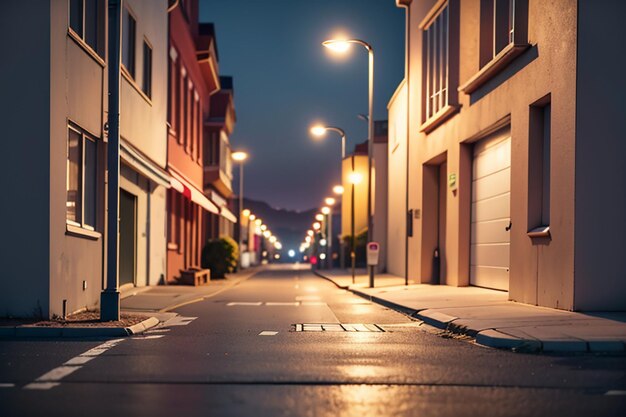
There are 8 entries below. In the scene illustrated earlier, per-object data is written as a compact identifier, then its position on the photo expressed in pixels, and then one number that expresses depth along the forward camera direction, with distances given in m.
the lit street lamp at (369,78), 22.25
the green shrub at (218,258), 32.69
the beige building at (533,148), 12.09
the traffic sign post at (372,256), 23.56
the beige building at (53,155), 10.90
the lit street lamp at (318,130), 33.85
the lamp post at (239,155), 43.87
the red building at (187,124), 26.84
